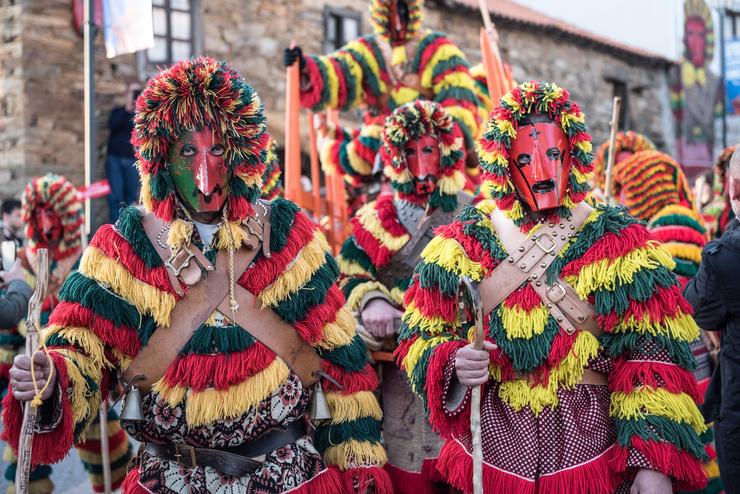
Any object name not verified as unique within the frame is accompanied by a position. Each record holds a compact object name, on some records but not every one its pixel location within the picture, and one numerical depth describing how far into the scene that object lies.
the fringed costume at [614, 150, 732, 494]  4.96
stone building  11.39
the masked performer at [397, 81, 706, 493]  2.82
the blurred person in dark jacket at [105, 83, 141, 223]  11.71
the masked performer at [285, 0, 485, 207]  6.25
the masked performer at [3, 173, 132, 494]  5.40
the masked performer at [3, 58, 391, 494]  2.83
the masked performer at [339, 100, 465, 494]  4.34
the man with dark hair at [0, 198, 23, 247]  7.42
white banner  6.33
